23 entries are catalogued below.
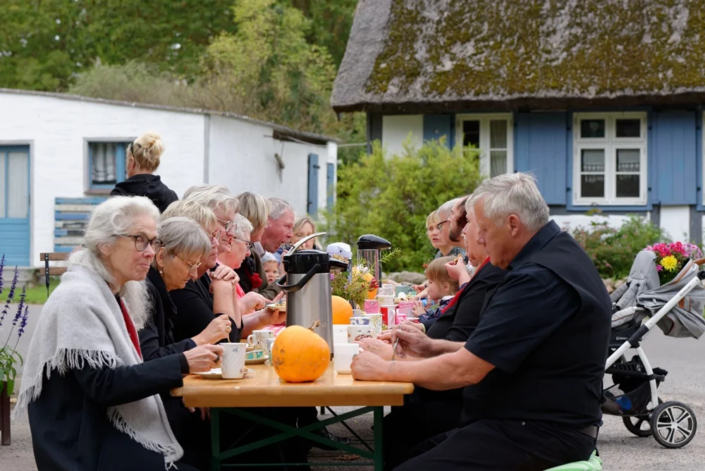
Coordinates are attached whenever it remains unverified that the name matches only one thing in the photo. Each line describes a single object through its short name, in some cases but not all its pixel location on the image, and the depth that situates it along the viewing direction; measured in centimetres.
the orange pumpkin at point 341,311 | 536
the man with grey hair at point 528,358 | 346
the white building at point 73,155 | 1834
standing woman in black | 737
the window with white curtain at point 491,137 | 1689
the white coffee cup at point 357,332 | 479
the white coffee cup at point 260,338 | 460
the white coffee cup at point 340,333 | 471
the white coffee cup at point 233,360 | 381
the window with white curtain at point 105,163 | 1864
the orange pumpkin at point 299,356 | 371
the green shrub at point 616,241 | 1490
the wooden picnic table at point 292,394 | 364
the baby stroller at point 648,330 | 657
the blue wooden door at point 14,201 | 1895
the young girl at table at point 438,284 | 605
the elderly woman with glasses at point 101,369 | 348
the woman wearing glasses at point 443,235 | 677
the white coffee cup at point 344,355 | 398
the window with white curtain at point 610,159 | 1648
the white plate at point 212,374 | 385
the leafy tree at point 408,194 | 1446
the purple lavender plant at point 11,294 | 608
